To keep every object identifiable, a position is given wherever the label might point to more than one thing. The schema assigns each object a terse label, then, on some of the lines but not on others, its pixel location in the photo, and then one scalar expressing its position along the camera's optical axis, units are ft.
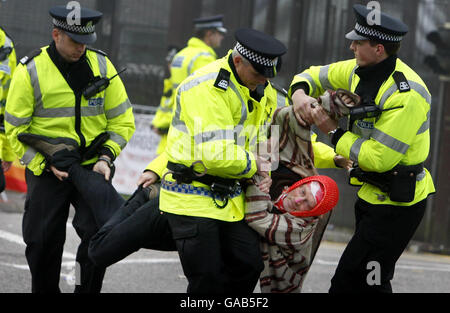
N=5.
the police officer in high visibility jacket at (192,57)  59.06
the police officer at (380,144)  32.96
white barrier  74.90
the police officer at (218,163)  30.48
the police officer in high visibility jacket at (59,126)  37.55
